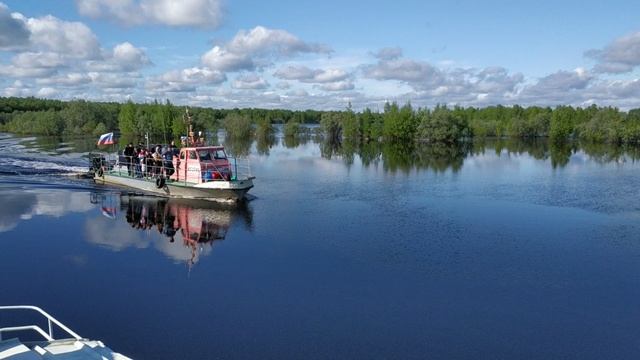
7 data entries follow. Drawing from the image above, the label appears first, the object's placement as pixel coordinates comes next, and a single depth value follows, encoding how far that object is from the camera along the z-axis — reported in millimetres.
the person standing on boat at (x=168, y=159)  30953
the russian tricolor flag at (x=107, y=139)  33188
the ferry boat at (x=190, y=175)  28203
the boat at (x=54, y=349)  8047
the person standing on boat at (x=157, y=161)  31533
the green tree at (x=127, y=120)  106125
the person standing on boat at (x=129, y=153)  33312
